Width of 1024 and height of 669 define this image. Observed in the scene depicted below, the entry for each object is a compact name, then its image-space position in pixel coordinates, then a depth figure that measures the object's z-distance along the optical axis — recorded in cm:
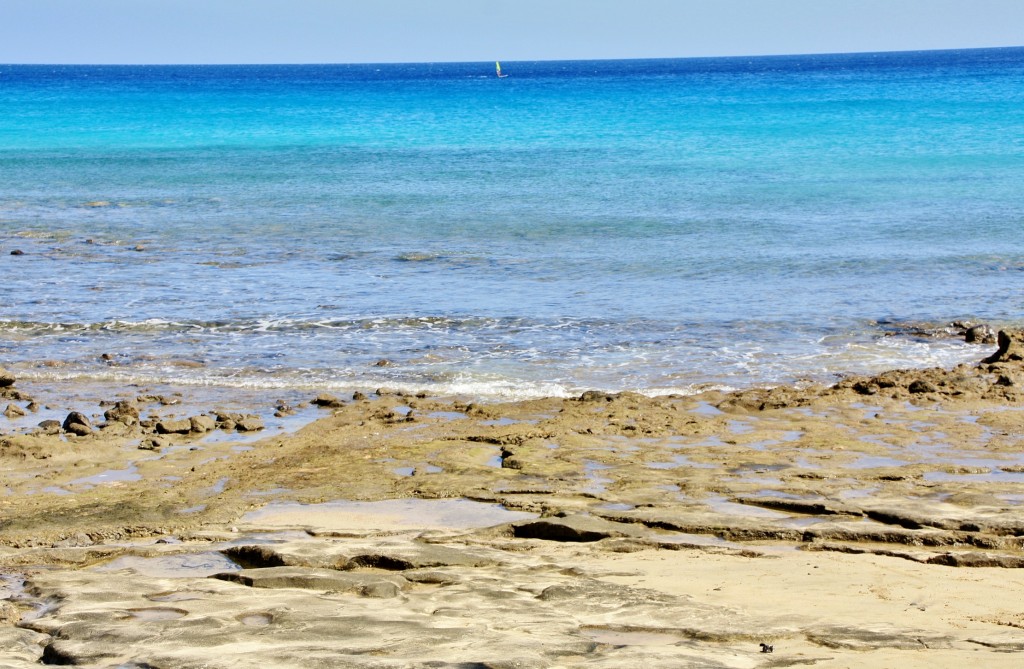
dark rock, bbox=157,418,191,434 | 2103
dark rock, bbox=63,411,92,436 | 2089
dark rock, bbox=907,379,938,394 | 2336
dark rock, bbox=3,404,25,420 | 2236
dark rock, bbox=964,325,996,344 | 2836
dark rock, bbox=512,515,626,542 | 1520
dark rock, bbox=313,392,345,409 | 2339
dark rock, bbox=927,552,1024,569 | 1403
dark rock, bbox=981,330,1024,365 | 2547
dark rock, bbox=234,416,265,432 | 2145
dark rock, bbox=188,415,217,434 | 2112
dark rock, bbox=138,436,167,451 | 2014
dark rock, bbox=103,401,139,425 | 2177
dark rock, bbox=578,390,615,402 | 2303
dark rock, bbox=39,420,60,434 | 2102
